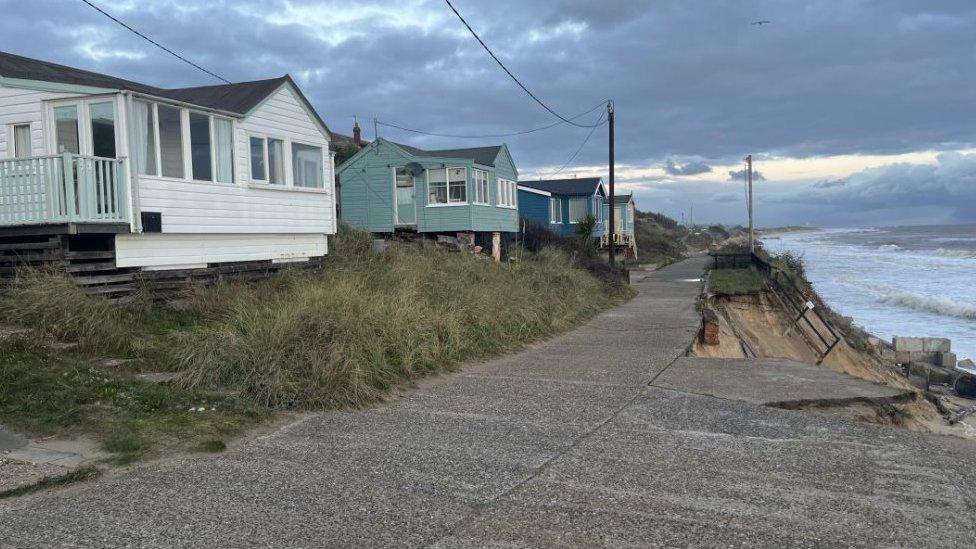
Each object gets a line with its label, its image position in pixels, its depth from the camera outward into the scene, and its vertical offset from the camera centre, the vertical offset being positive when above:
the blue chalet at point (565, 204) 40.88 +1.85
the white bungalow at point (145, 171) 10.74 +1.24
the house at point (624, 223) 44.66 +0.72
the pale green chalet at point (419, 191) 25.62 +1.73
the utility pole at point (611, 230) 26.94 +0.18
